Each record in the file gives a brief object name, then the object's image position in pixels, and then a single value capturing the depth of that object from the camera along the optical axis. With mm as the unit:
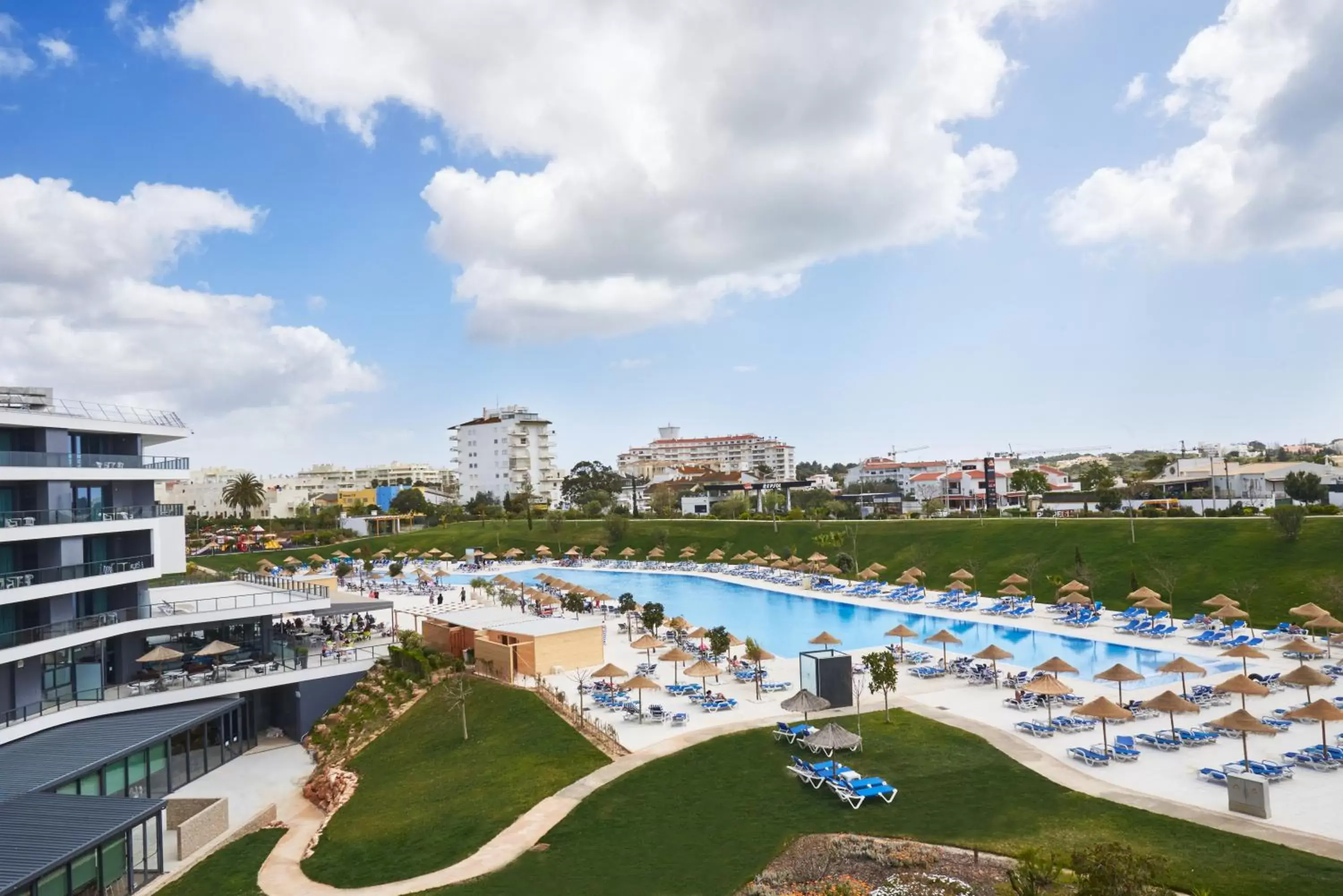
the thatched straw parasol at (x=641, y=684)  25031
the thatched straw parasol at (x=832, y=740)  19906
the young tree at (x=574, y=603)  42719
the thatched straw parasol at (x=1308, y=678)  22453
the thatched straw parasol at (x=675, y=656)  29578
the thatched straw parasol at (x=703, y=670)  27297
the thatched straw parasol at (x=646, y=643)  32594
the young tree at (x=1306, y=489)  61531
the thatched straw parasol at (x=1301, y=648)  29141
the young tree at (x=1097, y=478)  80188
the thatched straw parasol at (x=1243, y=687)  22703
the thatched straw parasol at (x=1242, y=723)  18844
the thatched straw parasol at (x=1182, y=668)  25297
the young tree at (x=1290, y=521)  43844
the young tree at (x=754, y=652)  29203
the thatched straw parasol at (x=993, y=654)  28203
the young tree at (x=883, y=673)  23344
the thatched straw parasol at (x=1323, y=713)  19359
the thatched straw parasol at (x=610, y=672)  28234
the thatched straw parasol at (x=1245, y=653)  28016
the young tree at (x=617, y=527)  80312
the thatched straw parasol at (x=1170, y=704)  21062
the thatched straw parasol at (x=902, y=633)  33094
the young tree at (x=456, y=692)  27734
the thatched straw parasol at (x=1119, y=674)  24234
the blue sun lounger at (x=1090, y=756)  19859
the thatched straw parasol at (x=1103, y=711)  20619
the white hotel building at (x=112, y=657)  19922
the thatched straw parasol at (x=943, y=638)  31406
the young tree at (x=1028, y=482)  98562
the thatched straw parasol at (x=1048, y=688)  22797
